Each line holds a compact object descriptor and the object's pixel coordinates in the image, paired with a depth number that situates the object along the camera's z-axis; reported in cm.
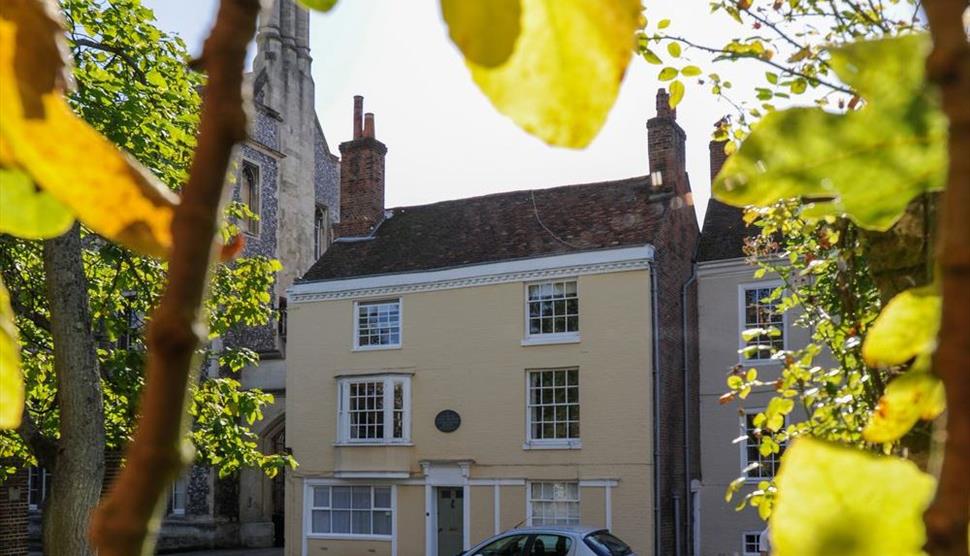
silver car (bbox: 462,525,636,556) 1479
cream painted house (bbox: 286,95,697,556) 1792
